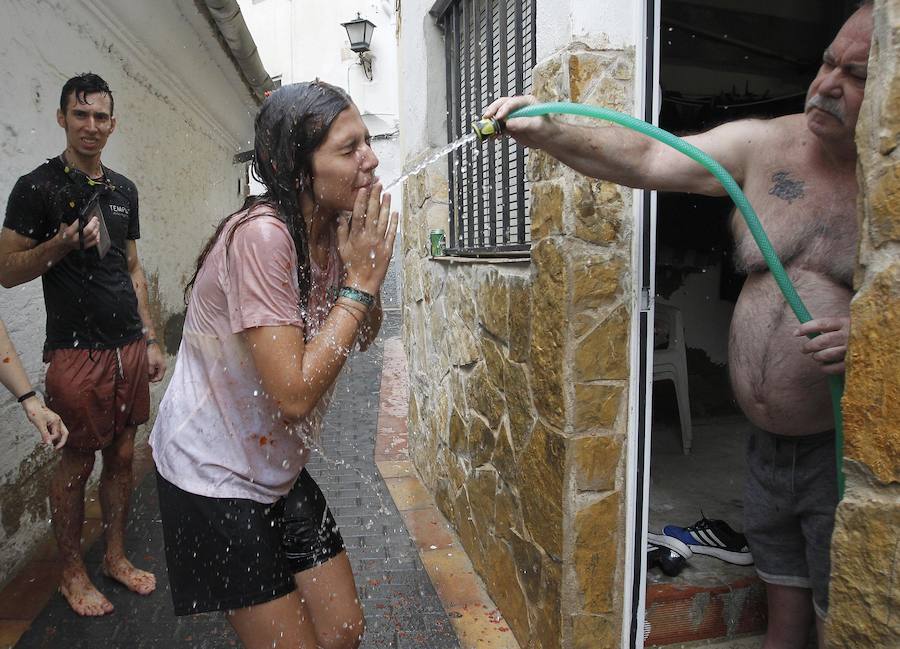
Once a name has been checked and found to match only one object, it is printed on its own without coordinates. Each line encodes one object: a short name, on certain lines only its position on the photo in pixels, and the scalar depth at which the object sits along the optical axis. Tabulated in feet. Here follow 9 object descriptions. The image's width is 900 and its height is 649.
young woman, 5.33
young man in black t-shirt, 8.81
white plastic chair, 14.26
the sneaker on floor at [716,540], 8.74
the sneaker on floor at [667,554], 8.48
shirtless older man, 5.18
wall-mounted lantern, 41.65
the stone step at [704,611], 8.20
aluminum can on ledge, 12.50
